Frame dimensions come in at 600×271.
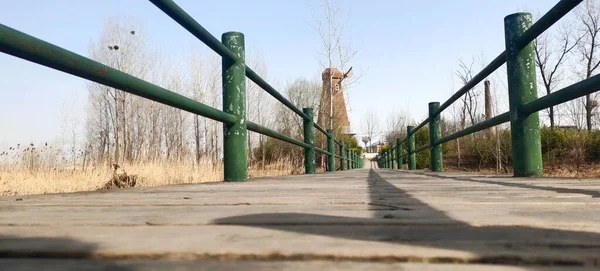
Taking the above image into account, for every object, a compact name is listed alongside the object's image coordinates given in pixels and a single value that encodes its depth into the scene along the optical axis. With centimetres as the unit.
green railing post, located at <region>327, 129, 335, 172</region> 663
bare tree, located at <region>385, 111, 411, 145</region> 3159
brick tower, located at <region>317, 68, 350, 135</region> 1578
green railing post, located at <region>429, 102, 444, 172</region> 497
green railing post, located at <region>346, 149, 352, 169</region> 1227
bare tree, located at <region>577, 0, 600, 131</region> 1817
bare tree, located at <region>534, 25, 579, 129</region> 1875
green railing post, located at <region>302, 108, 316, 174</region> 469
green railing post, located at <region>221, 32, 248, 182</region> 245
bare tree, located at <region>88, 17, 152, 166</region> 1773
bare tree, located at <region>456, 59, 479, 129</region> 2020
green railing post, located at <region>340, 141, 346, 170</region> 937
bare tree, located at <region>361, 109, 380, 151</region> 3731
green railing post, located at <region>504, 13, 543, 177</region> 232
